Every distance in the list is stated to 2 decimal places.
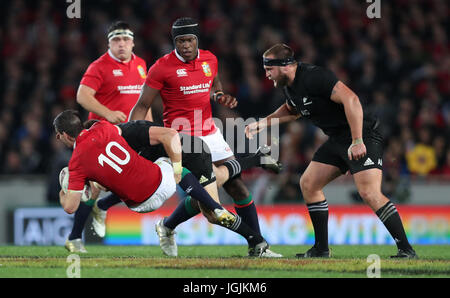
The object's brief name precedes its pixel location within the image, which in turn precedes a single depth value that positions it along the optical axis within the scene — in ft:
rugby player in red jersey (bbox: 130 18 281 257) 55.88
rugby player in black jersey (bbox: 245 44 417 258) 49.88
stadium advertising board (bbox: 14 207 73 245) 84.89
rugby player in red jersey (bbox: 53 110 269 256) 47.24
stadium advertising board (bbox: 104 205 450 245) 83.30
